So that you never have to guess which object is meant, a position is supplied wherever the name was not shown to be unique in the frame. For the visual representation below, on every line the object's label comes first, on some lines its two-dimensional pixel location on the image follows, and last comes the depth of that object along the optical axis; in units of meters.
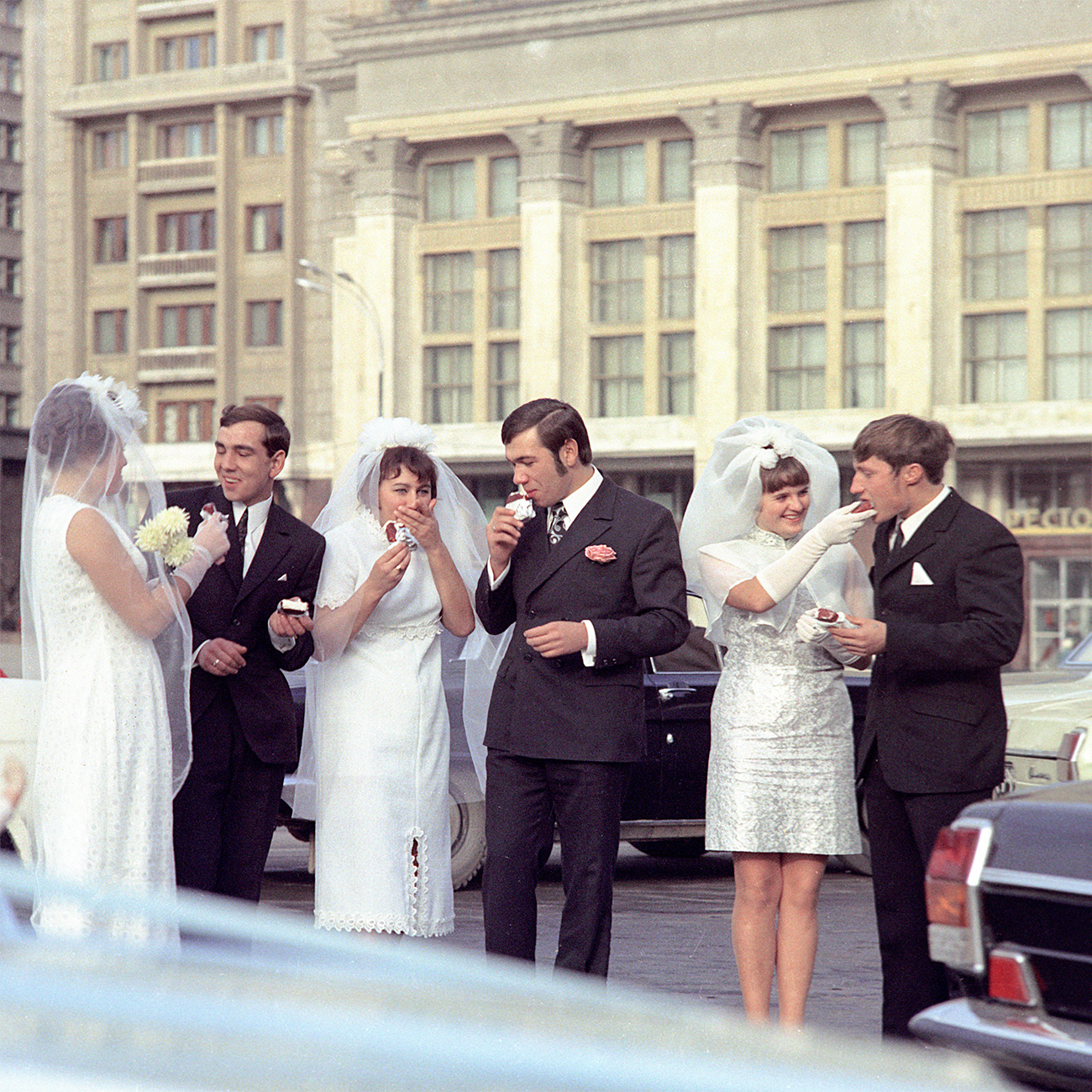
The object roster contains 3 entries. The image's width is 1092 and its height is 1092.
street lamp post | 53.17
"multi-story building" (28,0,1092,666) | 48.81
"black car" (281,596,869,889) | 10.78
